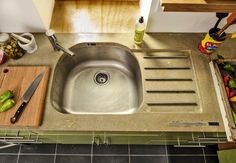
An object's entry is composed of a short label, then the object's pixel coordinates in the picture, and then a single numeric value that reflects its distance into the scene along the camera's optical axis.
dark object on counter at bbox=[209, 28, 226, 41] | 0.92
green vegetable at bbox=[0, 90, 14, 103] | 0.88
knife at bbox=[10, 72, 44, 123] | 0.86
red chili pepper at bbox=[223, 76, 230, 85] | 0.94
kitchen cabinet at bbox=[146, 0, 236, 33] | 0.95
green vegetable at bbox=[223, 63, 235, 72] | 0.97
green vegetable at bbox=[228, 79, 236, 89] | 0.93
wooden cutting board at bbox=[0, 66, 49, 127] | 0.86
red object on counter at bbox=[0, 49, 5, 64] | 0.98
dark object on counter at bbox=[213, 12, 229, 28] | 0.88
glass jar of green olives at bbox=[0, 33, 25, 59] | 0.92
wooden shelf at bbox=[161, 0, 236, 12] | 0.68
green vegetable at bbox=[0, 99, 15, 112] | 0.87
